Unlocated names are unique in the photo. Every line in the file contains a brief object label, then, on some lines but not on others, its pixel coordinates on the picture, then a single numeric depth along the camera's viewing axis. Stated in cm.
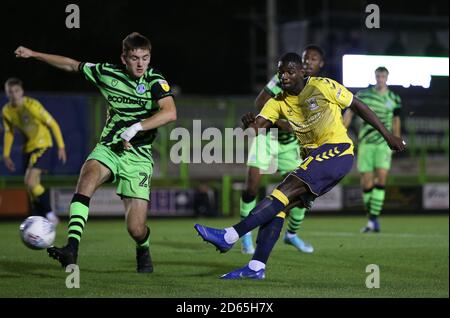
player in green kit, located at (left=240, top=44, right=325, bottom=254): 2272
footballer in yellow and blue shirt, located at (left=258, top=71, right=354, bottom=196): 1697
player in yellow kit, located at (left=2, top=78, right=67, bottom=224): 2939
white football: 1677
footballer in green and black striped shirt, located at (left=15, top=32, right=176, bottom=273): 1756
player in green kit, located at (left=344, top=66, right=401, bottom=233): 3064
